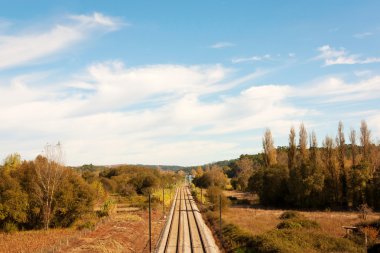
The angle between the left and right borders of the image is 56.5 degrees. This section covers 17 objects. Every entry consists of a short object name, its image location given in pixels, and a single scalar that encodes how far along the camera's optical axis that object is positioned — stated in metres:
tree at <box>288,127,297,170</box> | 76.89
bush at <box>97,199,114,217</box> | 62.34
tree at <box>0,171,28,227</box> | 47.62
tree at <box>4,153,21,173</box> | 69.92
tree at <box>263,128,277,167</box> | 88.19
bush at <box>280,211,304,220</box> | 48.67
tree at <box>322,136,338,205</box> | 65.81
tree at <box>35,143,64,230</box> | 51.09
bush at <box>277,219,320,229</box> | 38.69
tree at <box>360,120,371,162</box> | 69.38
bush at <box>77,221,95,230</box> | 48.69
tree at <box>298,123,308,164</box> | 75.31
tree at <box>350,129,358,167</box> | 67.75
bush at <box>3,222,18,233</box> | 47.68
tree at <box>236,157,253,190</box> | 112.62
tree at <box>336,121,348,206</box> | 65.88
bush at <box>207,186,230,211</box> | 64.07
